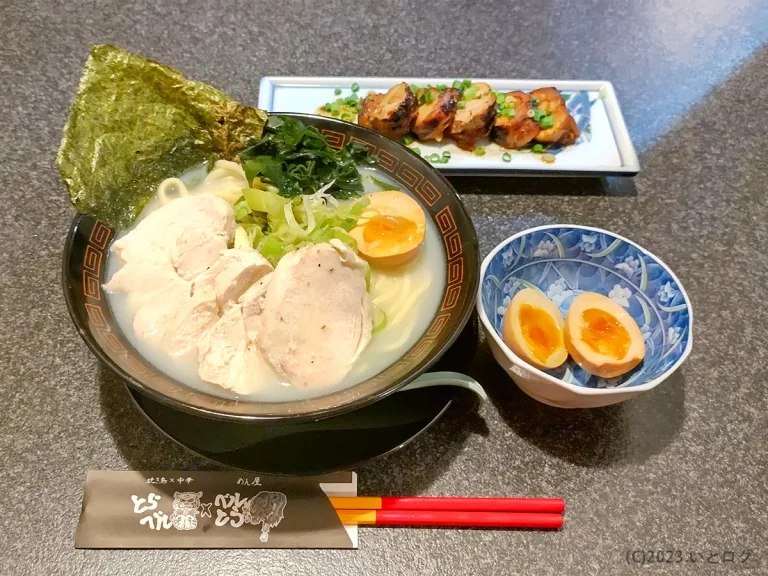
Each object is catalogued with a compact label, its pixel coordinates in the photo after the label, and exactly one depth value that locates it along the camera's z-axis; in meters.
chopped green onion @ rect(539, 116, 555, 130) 0.49
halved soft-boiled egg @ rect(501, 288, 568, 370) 0.34
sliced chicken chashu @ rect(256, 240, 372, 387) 0.32
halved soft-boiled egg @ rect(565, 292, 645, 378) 0.35
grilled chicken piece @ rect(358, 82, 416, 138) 0.49
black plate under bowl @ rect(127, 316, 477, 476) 0.32
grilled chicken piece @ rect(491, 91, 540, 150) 0.49
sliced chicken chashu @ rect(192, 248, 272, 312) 0.33
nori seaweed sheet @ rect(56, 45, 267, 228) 0.36
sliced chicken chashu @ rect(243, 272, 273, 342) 0.33
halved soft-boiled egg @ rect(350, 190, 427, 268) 0.37
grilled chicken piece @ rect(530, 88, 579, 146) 0.49
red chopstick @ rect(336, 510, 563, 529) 0.32
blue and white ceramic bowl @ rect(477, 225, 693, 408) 0.33
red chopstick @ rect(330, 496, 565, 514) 0.32
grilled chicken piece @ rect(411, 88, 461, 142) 0.49
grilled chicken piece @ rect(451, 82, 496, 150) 0.49
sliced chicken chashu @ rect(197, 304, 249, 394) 0.32
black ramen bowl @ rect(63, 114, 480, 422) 0.28
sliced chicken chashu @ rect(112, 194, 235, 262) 0.35
